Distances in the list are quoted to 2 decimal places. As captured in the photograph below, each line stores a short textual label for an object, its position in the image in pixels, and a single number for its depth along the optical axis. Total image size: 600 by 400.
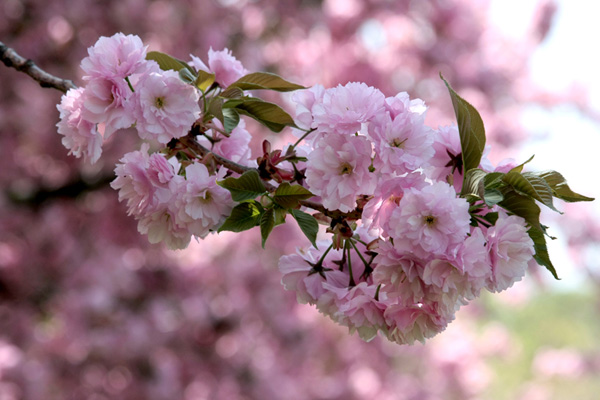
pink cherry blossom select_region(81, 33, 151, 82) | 1.42
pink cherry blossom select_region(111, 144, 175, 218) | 1.42
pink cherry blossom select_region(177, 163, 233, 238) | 1.41
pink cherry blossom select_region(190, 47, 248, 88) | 1.49
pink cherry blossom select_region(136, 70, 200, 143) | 1.41
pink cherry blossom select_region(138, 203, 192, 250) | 1.43
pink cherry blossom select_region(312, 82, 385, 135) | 1.39
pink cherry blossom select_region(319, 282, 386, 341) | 1.43
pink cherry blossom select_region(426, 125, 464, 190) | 1.43
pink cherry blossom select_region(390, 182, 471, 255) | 1.37
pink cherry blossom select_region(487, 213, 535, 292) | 1.38
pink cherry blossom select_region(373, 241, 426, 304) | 1.39
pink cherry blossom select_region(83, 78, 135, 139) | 1.42
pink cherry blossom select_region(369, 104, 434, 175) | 1.39
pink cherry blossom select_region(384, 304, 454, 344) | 1.42
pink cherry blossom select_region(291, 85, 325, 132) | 1.44
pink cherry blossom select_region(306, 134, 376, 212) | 1.38
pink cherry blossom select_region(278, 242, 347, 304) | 1.45
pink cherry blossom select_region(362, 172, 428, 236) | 1.38
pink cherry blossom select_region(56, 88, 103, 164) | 1.44
